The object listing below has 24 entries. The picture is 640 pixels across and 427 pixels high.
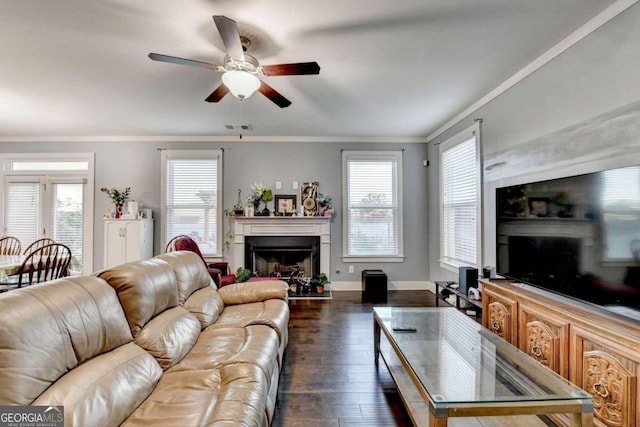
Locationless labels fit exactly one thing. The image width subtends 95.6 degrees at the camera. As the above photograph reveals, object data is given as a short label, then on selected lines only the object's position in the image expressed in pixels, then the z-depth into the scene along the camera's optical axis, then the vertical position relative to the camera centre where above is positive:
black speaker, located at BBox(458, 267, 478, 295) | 3.30 -0.69
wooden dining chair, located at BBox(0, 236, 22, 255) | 4.34 -0.47
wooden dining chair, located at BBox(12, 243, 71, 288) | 3.12 -0.58
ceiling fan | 2.05 +1.12
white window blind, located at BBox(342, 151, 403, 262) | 5.07 +0.27
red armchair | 3.50 -0.68
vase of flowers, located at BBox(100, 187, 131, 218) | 4.73 +0.35
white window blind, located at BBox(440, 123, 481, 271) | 3.65 +0.26
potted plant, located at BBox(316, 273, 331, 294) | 4.74 -1.05
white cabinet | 4.59 -0.36
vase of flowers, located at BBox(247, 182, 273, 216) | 4.85 +0.35
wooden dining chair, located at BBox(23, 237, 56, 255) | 4.74 -0.46
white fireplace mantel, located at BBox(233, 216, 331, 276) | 4.84 -0.19
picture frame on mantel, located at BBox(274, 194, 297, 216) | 4.93 +0.24
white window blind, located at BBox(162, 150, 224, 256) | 4.99 +0.39
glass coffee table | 1.31 -0.87
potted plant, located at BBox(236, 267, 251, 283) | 4.46 -0.89
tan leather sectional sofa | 1.00 -0.65
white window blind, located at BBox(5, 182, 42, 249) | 4.89 +0.10
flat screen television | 1.56 -0.12
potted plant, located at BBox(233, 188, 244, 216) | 4.81 +0.13
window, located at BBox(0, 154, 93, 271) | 4.91 +0.27
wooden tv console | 1.37 -0.73
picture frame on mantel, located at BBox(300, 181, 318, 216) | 4.90 +0.34
